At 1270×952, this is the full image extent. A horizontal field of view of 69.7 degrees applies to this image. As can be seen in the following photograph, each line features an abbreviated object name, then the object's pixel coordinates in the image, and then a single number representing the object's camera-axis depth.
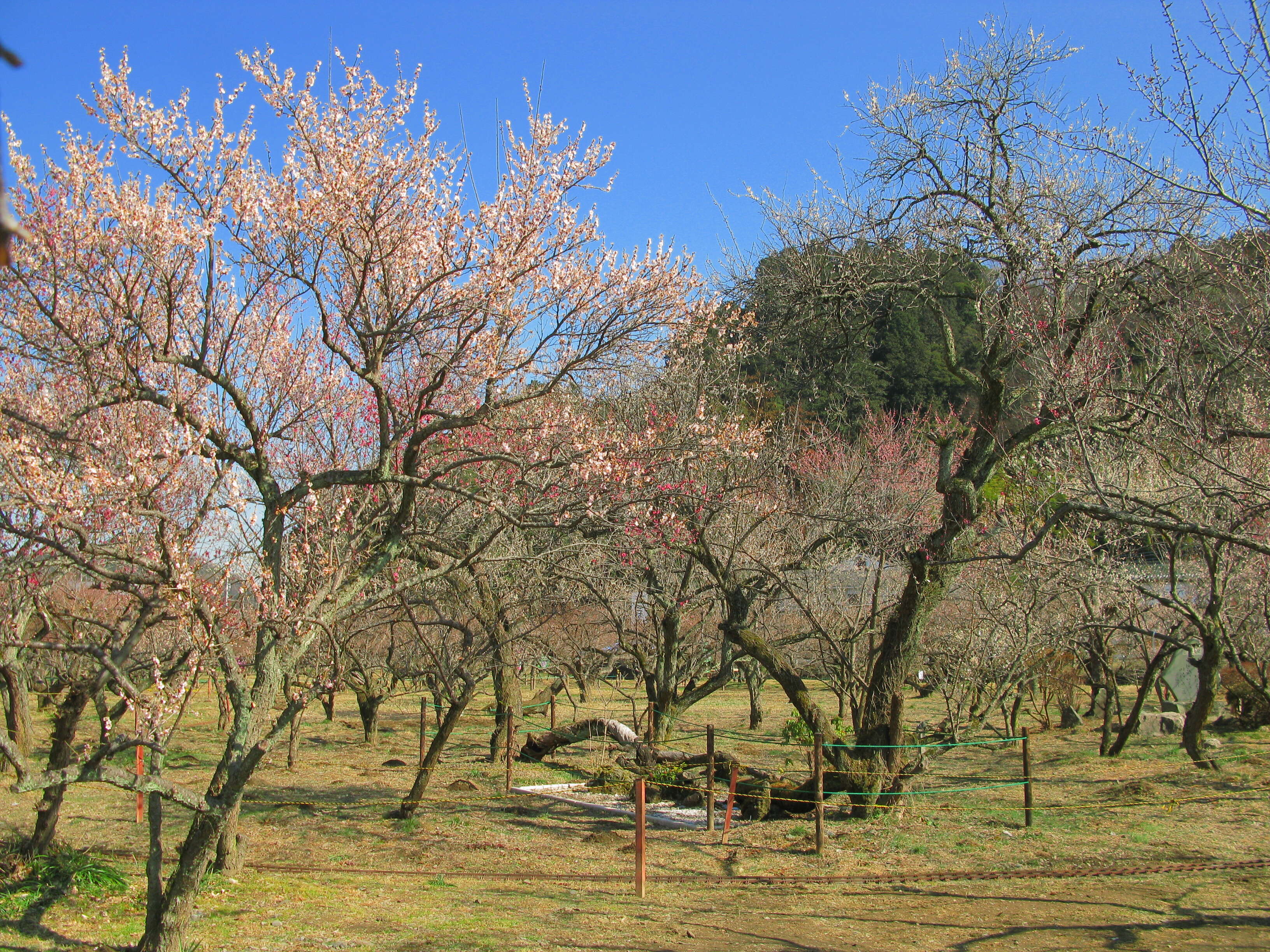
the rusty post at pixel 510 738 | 12.63
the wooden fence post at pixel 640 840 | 7.55
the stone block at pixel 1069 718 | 18.12
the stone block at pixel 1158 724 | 15.73
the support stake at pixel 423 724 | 13.90
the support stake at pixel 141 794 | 10.59
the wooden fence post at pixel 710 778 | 10.20
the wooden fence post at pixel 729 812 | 9.88
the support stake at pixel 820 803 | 9.07
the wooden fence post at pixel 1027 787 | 9.78
